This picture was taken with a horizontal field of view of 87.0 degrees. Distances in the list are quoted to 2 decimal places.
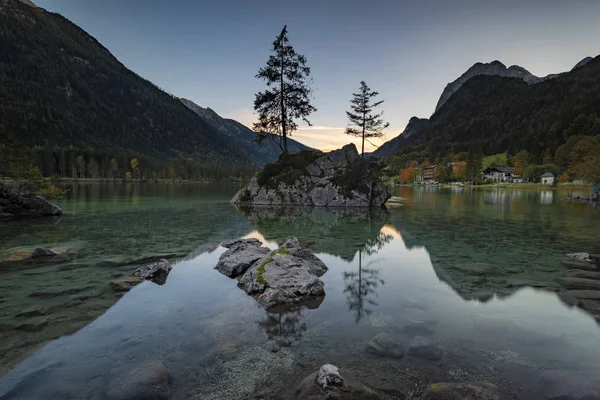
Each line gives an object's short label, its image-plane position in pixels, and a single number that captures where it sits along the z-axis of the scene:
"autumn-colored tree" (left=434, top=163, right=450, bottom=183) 191.88
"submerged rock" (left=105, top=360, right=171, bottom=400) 5.90
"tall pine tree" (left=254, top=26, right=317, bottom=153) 49.72
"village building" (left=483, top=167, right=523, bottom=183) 174.62
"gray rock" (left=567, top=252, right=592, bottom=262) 15.96
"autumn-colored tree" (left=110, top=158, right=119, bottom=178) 185.75
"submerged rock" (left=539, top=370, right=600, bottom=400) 5.89
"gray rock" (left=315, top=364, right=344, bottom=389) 6.01
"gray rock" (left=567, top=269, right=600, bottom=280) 13.40
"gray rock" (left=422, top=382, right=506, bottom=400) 5.74
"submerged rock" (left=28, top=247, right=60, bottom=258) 15.89
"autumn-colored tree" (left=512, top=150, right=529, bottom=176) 170.00
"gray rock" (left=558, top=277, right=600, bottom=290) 12.04
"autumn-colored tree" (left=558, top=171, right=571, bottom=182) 133.00
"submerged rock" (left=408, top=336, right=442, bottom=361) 7.29
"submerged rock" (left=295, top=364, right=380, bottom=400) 5.80
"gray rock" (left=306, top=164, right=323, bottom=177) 49.72
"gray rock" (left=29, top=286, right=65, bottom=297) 10.96
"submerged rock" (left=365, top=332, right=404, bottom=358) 7.43
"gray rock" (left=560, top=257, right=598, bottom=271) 14.68
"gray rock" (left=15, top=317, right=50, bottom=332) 8.52
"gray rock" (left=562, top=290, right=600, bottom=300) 11.04
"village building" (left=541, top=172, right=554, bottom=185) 142.88
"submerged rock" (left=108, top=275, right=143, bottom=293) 11.83
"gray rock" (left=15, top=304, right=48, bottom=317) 9.38
